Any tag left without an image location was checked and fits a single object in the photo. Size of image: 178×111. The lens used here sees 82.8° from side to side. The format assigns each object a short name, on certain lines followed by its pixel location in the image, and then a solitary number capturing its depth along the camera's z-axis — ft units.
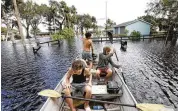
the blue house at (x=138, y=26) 93.00
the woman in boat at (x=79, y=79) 9.90
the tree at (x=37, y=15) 109.83
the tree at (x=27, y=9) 97.86
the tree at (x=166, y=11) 68.64
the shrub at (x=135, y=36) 75.63
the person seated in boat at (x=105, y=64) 14.52
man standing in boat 18.33
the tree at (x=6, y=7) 78.64
